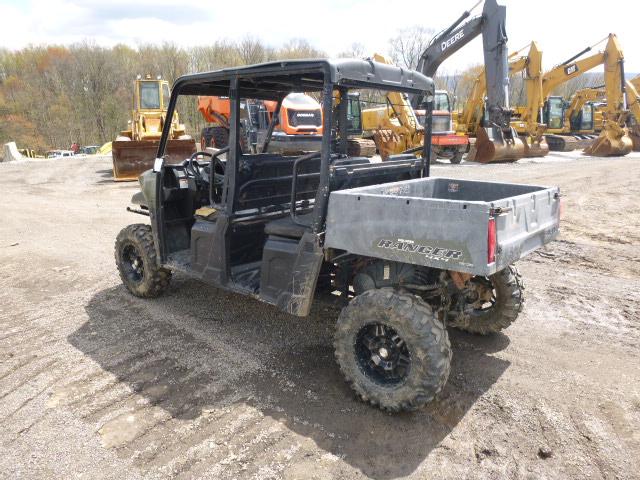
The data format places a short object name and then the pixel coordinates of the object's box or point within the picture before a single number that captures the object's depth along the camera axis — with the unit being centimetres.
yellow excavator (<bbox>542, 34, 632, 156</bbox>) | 1859
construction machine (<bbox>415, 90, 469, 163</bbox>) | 1675
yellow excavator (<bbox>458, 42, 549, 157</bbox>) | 1884
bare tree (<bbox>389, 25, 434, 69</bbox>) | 4012
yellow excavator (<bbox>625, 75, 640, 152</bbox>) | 2158
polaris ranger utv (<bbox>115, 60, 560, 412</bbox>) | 288
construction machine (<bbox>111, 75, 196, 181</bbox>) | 1279
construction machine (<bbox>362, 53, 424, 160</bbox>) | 1510
